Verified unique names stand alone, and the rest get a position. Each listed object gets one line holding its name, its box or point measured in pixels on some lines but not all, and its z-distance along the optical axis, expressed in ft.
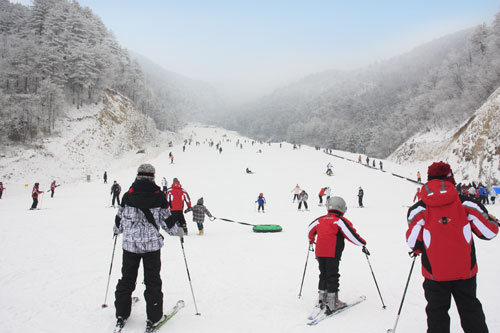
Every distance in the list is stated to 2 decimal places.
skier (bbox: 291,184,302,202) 65.02
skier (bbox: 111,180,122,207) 52.70
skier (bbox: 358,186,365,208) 58.70
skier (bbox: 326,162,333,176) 94.53
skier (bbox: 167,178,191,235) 29.71
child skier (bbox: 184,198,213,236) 32.63
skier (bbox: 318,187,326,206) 60.64
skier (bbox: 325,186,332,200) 59.67
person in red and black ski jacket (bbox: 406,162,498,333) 8.77
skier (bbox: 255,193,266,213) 53.72
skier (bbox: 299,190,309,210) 54.44
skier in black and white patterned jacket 11.66
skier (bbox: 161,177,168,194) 67.49
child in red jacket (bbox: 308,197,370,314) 13.19
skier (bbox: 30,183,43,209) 47.93
